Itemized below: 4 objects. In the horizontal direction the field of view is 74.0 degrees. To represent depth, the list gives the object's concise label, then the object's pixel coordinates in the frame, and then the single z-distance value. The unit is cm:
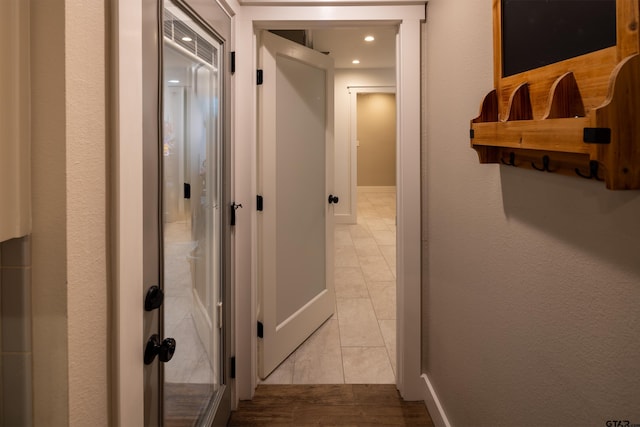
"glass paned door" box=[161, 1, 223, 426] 140
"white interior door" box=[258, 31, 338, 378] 254
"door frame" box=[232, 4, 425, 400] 229
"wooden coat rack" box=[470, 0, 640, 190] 72
